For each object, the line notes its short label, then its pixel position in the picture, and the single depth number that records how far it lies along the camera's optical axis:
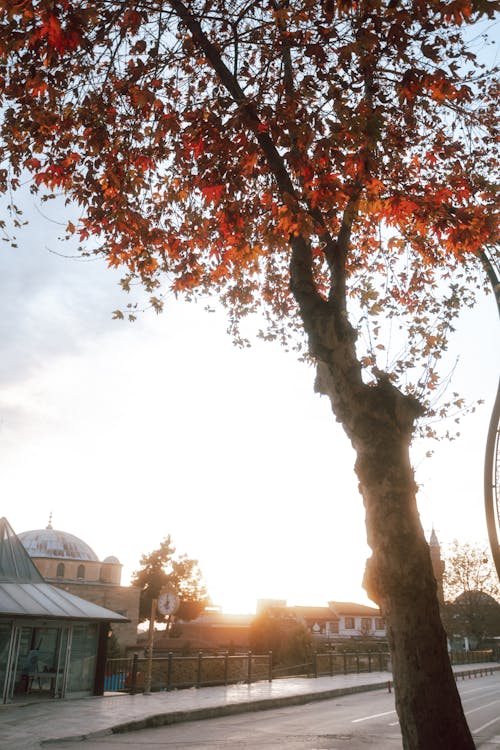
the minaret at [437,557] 65.62
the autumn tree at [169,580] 68.94
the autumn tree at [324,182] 5.73
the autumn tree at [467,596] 66.19
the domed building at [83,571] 54.00
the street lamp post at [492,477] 5.54
